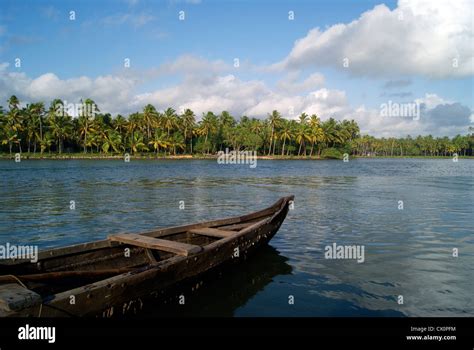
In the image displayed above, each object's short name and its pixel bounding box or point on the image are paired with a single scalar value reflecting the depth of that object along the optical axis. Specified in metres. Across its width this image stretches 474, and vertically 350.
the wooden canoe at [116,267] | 5.27
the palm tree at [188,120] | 108.12
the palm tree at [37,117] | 88.12
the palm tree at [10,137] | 82.94
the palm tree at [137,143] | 97.94
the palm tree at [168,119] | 104.19
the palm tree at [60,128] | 87.69
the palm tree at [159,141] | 99.62
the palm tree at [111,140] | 93.63
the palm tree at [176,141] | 103.25
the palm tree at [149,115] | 100.56
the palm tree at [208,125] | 109.56
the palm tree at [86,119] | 91.80
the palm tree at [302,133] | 115.69
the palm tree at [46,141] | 87.62
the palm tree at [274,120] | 114.31
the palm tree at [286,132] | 115.24
